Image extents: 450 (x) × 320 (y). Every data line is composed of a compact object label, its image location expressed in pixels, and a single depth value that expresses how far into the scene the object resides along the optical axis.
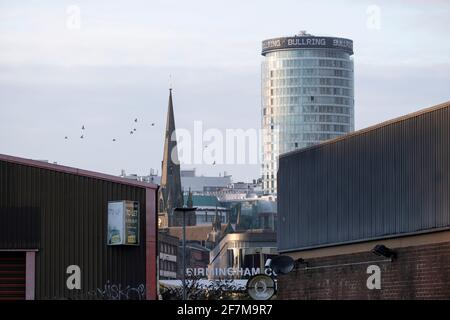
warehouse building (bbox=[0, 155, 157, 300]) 48.00
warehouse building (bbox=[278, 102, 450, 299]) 44.72
